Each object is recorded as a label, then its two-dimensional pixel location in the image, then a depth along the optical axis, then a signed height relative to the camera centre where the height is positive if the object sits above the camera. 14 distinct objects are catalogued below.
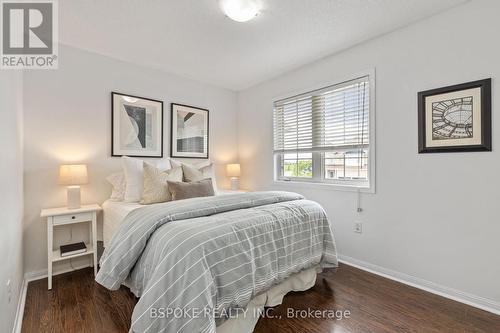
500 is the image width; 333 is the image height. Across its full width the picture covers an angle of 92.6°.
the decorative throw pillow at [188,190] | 2.45 -0.24
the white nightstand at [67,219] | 2.20 -0.50
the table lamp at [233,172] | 3.99 -0.08
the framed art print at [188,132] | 3.46 +0.54
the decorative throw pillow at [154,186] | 2.47 -0.20
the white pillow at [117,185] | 2.67 -0.20
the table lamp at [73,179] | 2.37 -0.12
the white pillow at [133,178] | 2.58 -0.12
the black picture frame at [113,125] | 2.89 +0.54
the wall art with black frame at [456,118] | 1.89 +0.41
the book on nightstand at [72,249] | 2.30 -0.81
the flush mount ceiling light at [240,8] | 1.94 +1.32
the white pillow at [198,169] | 2.86 -0.04
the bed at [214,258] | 1.25 -0.59
